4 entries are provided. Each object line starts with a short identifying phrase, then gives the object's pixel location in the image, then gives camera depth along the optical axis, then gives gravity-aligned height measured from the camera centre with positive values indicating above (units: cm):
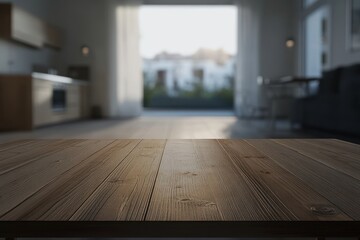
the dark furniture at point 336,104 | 496 -4
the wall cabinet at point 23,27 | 629 +118
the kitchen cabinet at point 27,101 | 630 +0
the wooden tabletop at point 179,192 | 51 -14
